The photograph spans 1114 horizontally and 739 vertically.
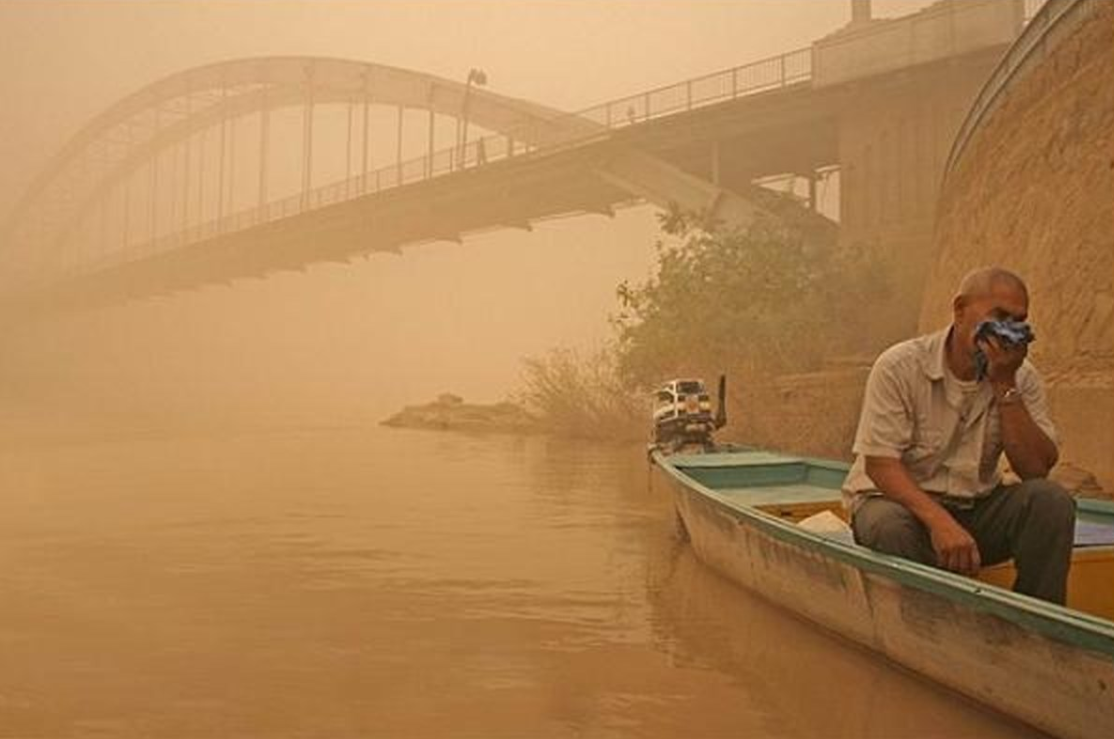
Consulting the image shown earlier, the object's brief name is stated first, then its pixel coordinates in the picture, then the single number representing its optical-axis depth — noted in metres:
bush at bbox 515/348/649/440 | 22.17
